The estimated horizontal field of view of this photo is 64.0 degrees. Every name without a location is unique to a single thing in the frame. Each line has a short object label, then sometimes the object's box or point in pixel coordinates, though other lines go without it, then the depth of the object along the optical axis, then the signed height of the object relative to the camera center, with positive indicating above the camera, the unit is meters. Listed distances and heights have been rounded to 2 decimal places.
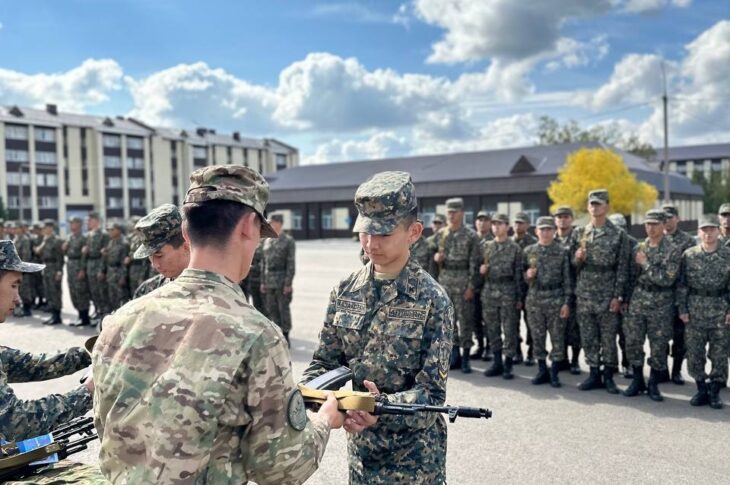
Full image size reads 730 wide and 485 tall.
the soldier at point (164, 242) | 3.83 -0.15
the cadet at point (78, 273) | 11.43 -1.02
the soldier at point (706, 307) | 5.97 -0.97
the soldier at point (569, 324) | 7.37 -1.37
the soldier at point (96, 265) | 11.22 -0.84
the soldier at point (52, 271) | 11.96 -1.05
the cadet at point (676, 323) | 6.73 -1.27
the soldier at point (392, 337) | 2.51 -0.53
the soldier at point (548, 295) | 6.89 -0.96
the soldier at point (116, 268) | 10.73 -0.87
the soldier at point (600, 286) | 6.60 -0.81
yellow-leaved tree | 33.00 +1.92
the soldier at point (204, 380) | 1.55 -0.44
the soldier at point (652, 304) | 6.34 -0.97
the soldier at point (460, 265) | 7.98 -0.66
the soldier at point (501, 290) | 7.45 -0.95
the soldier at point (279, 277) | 9.24 -0.92
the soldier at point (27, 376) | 2.78 -0.83
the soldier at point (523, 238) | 7.88 -0.32
